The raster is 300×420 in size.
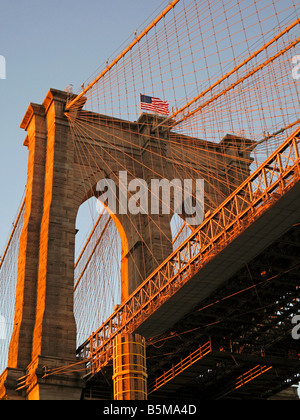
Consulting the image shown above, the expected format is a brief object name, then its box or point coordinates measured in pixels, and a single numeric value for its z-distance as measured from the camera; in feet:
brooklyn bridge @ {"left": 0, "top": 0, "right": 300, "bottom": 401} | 109.70
